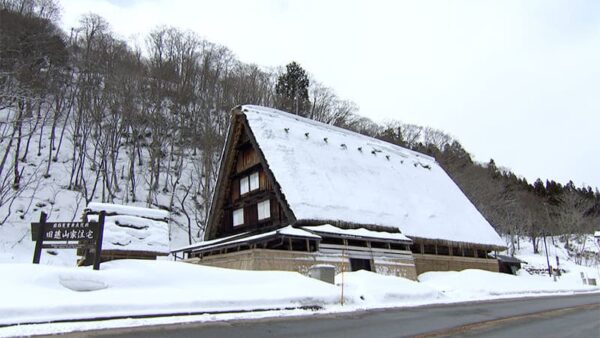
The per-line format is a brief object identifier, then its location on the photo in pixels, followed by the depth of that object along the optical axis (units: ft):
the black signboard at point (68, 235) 34.06
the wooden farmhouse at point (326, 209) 65.72
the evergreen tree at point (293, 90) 148.77
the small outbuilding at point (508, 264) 116.37
